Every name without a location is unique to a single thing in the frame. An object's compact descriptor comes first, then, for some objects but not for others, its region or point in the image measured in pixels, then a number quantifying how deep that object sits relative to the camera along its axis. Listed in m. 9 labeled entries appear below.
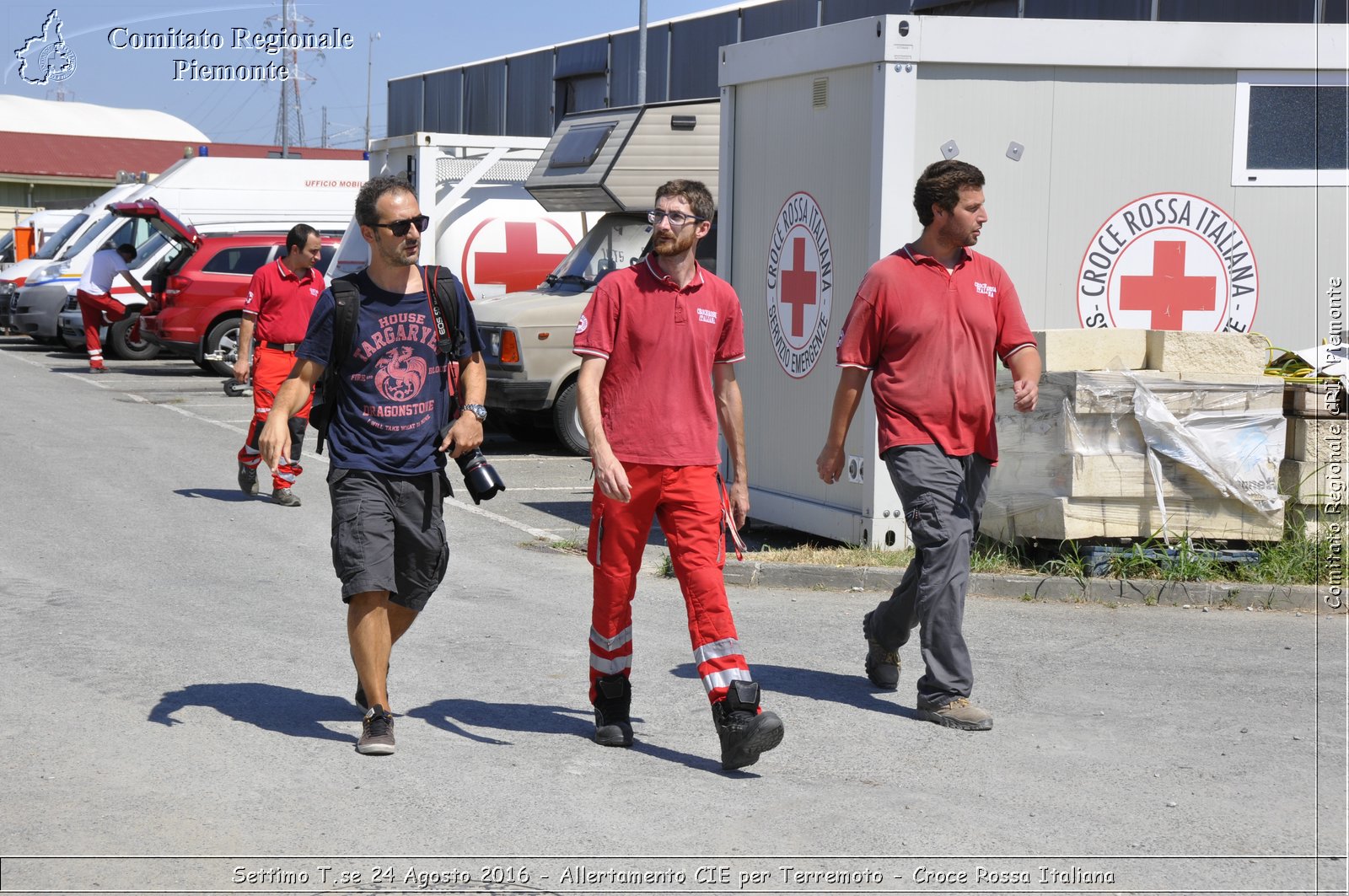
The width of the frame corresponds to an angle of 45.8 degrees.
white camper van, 14.02
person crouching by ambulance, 23.62
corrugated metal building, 20.17
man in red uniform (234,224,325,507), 11.10
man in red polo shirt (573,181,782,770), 5.25
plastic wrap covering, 8.17
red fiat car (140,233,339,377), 21.86
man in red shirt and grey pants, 5.79
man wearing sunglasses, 5.31
